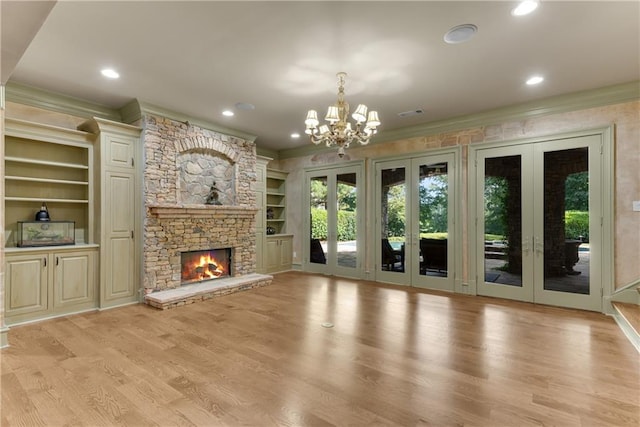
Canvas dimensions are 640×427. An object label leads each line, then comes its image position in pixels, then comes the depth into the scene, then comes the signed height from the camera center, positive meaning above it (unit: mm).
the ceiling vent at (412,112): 5074 +1698
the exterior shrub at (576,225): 4422 -176
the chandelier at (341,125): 3607 +1076
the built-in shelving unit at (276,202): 7891 +293
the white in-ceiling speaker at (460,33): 2859 +1719
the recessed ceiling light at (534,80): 3902 +1718
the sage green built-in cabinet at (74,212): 3945 +32
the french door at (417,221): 5613 -145
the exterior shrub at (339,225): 6855 -257
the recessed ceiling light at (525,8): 2507 +1713
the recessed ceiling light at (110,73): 3707 +1734
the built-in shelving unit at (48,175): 4070 +563
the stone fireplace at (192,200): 4906 +250
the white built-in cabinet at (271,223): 7020 -246
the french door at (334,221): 6770 -178
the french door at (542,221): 4387 -129
